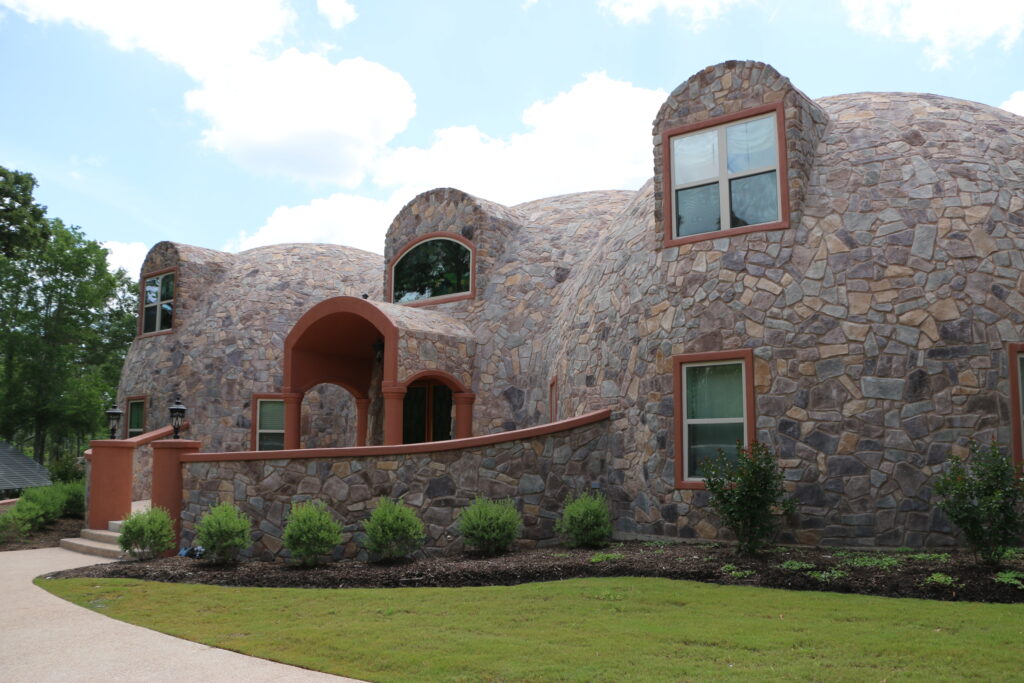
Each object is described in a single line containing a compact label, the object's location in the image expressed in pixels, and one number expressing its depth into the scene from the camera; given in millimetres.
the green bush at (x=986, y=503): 8453
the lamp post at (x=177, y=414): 15039
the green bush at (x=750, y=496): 9867
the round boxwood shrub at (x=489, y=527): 10773
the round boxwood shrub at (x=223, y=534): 10953
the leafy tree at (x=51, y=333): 28094
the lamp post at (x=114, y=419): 17500
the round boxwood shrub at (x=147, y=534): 11867
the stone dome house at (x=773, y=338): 10414
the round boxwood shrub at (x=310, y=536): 10609
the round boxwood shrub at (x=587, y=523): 11222
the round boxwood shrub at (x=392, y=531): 10586
